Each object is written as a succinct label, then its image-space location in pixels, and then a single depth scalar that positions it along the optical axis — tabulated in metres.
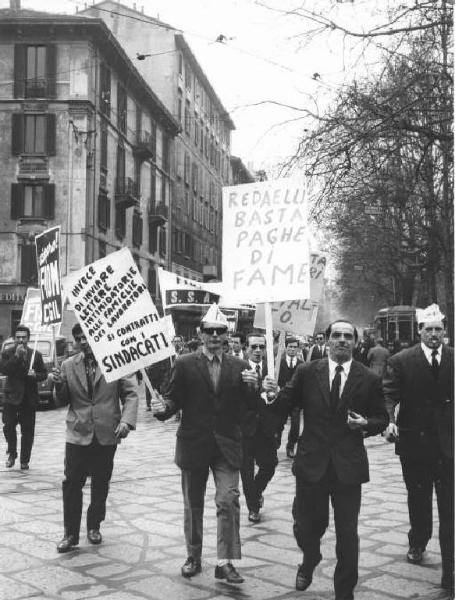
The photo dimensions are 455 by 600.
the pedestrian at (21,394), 10.41
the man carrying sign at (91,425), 6.51
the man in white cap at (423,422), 5.88
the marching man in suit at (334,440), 5.04
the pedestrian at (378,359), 20.03
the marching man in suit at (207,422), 5.61
